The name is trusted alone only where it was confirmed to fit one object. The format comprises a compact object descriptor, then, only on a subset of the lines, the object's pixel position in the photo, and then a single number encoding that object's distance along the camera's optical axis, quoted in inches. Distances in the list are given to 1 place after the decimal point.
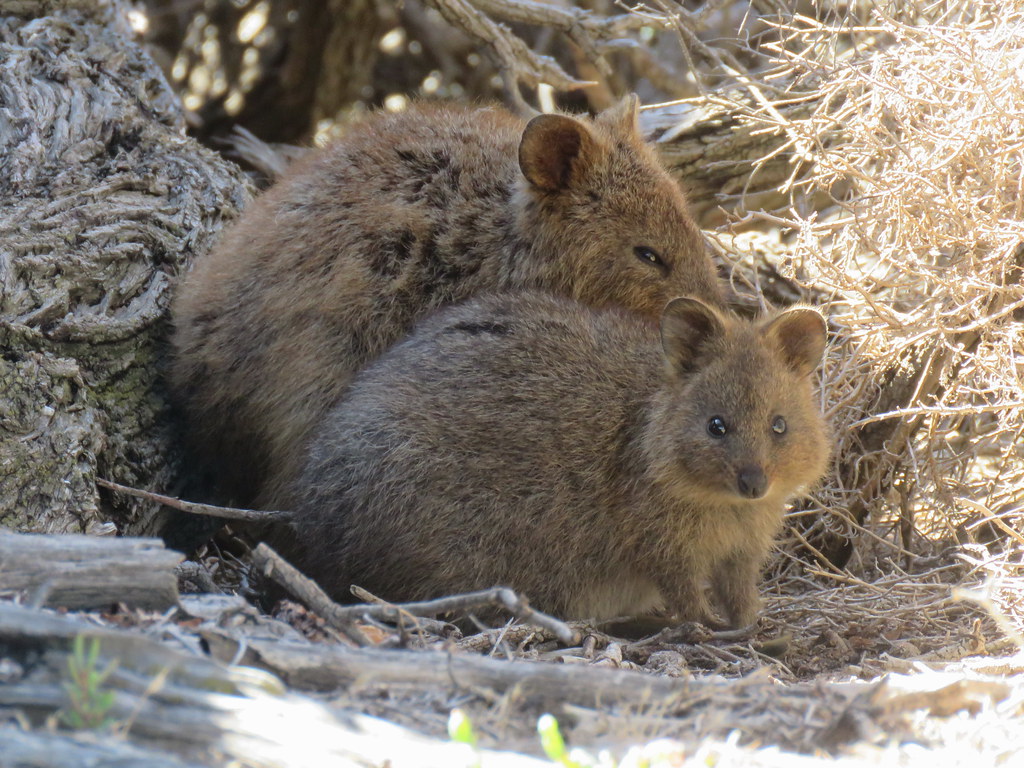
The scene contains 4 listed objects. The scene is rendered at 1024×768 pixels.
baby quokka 364.2
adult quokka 414.0
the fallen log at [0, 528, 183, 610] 258.1
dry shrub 396.5
